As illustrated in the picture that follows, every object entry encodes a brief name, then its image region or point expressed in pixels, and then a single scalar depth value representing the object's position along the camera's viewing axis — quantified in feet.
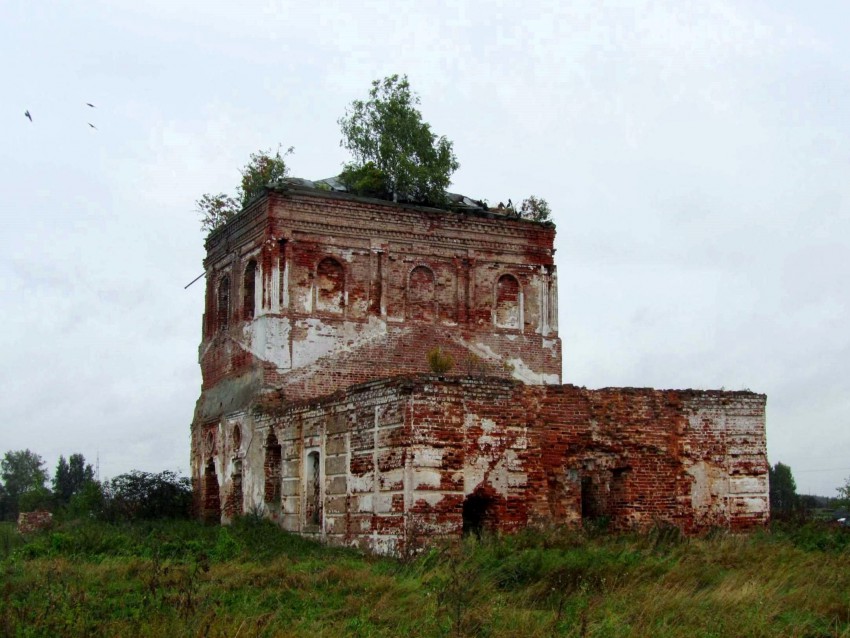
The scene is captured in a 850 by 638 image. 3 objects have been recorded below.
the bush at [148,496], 82.02
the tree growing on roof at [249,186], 88.28
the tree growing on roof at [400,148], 84.58
